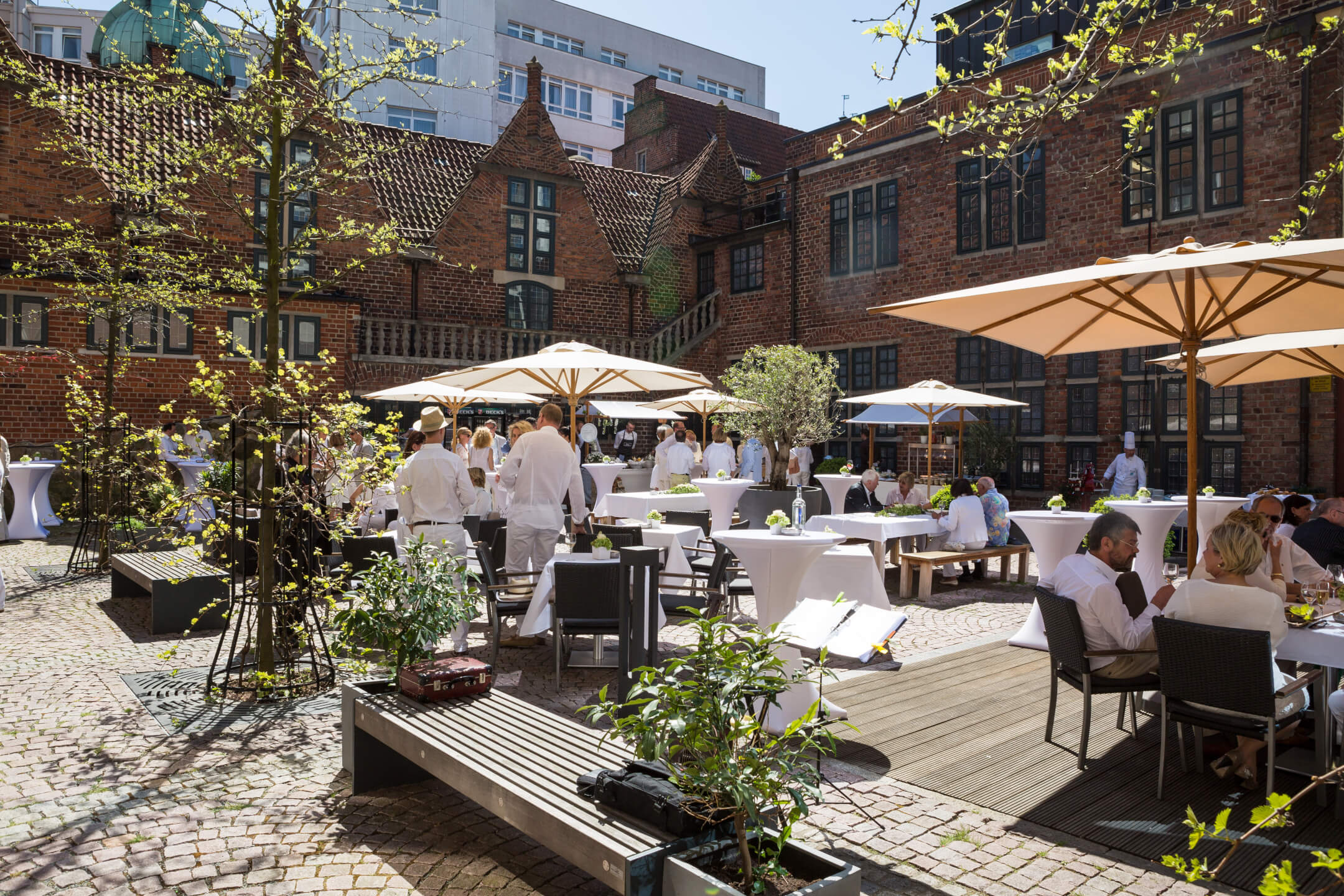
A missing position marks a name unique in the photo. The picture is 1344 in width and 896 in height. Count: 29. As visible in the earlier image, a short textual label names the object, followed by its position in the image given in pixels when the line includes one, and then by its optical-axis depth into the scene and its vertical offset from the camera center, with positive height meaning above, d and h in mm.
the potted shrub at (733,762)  2734 -914
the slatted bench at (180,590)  7805 -1165
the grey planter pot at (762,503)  13367 -626
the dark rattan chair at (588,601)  6281 -964
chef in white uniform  14789 -173
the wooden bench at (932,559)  10141 -1083
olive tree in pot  14461 +831
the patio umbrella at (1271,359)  6832 +908
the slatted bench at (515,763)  2893 -1188
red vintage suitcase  4516 -1089
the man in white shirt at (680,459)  16984 -11
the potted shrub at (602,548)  6781 -661
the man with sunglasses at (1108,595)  4848 -688
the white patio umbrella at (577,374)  9211 +918
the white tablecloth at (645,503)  12031 -582
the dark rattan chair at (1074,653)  4734 -969
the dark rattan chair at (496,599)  6871 -1103
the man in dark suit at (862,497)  12578 -486
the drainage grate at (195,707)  5543 -1578
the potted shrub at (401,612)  4688 -791
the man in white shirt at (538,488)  7742 -262
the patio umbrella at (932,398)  12922 +902
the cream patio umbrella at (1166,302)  4688 +971
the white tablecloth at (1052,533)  8664 -657
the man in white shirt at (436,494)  7219 -296
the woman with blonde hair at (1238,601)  4312 -637
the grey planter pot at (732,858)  2633 -1201
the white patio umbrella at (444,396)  12977 +939
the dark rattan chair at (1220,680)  4055 -961
